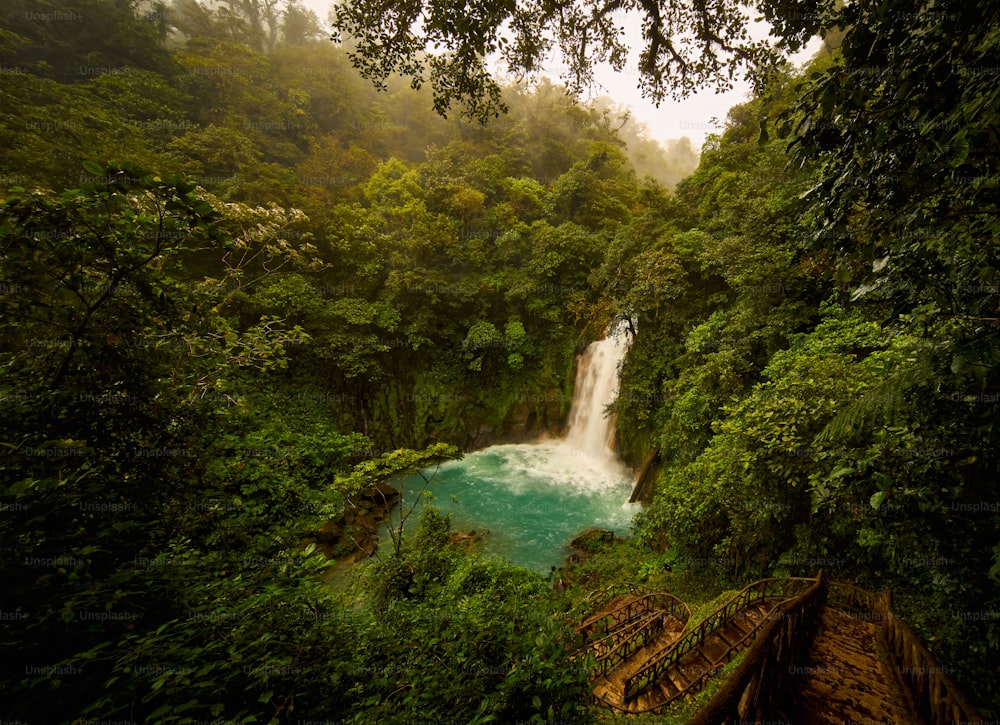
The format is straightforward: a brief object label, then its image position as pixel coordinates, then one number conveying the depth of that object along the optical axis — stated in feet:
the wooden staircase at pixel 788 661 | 8.35
